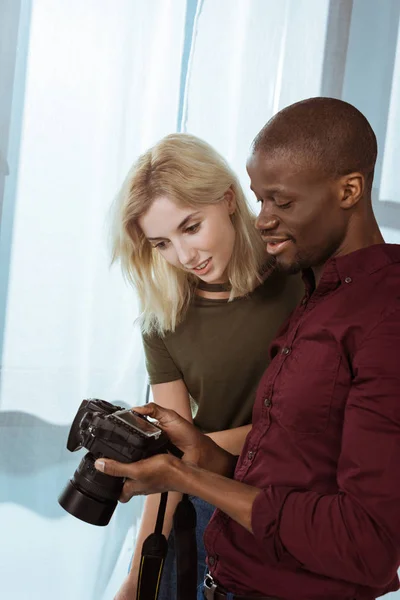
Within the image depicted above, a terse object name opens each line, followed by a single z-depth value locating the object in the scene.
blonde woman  1.35
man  0.83
